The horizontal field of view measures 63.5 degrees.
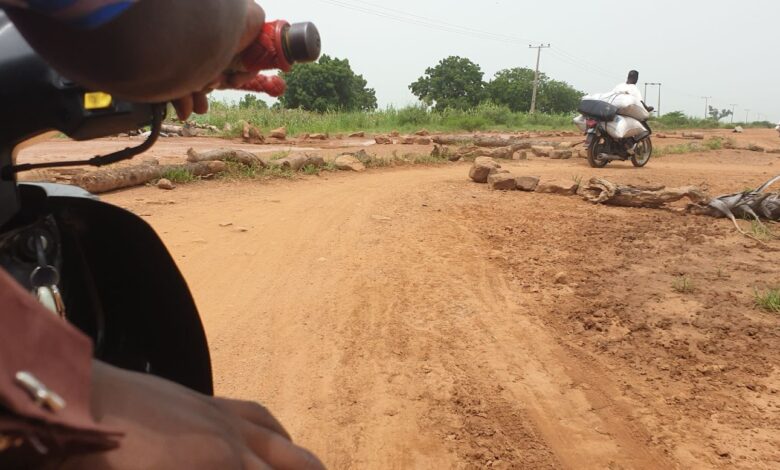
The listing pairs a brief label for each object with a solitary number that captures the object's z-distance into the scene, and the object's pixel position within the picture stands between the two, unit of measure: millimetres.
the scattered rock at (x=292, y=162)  8297
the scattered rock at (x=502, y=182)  7520
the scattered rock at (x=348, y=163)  9039
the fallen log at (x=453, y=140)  15012
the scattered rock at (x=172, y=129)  16328
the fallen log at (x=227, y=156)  7898
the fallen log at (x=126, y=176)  6320
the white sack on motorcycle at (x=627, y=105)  10594
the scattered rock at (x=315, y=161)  8586
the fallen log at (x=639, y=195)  6605
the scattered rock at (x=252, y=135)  14297
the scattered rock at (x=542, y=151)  13148
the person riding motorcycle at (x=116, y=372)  525
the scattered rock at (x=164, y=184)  6762
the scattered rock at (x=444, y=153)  11398
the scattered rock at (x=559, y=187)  7246
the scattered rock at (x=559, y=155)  12969
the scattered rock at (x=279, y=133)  15270
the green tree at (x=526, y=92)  43281
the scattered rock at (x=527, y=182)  7457
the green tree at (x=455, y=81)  39406
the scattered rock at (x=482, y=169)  8008
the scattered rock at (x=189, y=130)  16153
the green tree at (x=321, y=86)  30938
